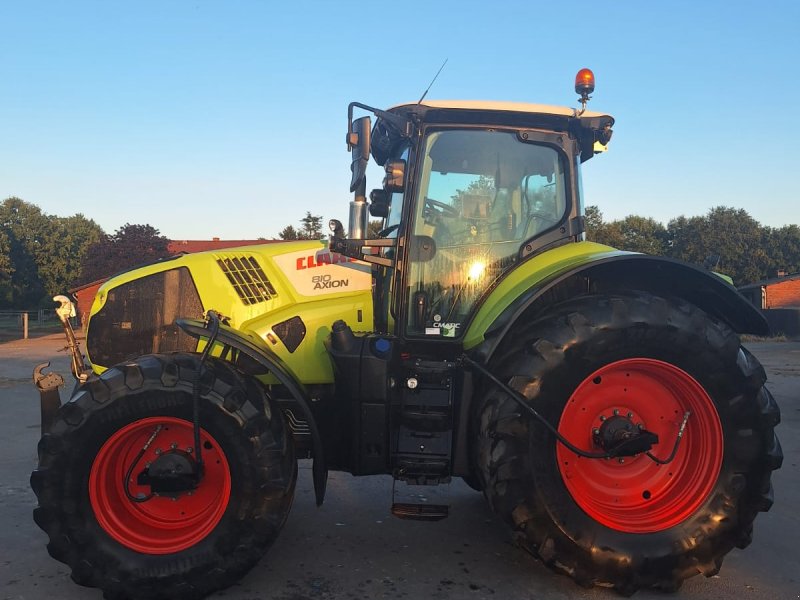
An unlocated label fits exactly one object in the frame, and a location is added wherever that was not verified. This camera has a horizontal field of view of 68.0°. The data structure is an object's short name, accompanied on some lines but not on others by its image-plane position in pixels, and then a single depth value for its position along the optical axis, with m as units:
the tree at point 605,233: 46.23
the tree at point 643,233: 57.41
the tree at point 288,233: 38.47
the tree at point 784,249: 55.50
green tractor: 3.01
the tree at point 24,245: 49.94
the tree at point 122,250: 43.25
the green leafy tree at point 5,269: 45.53
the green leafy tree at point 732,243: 54.97
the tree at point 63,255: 52.94
